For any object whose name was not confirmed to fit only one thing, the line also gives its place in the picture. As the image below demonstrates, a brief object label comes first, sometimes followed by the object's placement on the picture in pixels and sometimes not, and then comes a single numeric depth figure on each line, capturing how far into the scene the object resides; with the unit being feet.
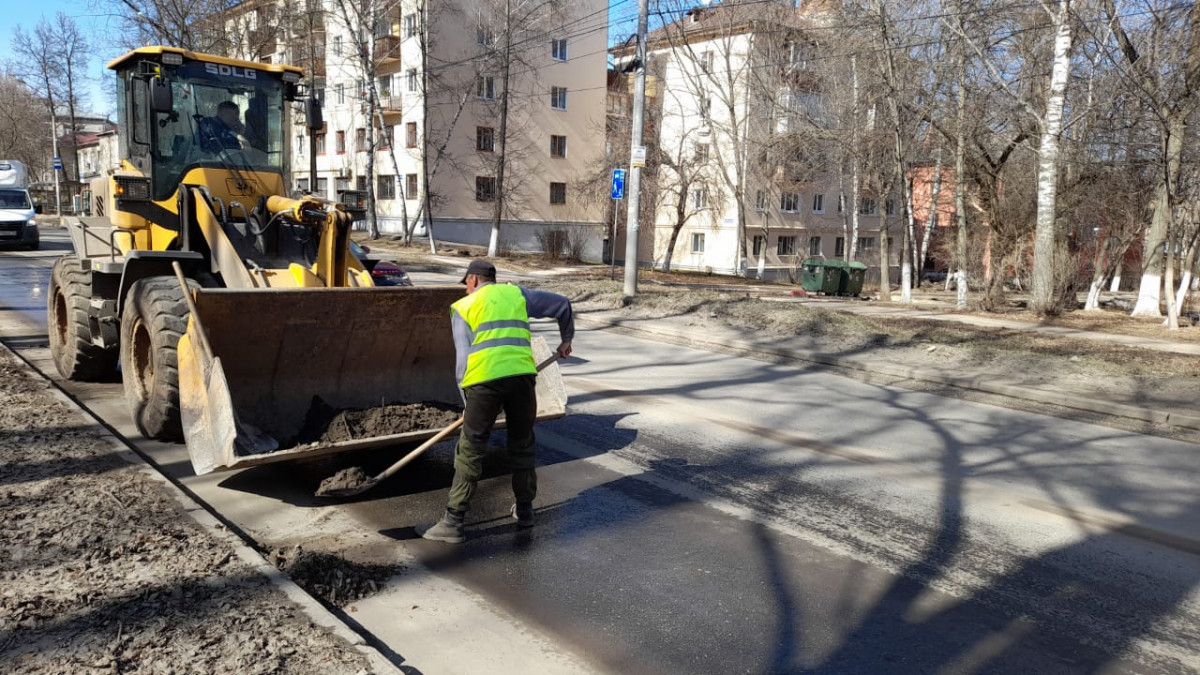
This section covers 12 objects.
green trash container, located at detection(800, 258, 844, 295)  90.38
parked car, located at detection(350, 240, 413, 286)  44.29
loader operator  26.16
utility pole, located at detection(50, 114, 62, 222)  146.97
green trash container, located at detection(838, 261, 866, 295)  91.50
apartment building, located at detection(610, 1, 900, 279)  119.03
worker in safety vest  15.93
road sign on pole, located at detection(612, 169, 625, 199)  56.85
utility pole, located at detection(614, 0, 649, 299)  53.52
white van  84.43
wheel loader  18.51
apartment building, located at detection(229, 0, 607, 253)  131.54
